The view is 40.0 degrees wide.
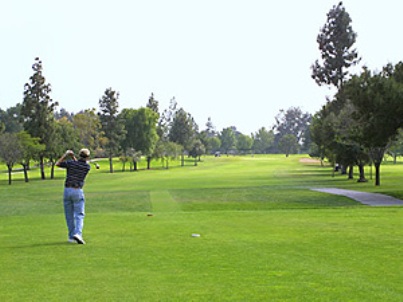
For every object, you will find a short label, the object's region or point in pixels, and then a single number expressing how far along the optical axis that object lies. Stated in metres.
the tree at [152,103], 160.88
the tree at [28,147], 77.19
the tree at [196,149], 155.00
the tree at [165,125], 164.96
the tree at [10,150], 73.31
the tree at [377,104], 37.28
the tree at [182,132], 158.62
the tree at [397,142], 42.74
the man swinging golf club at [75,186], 13.84
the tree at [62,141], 87.62
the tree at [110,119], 113.50
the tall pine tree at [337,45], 73.56
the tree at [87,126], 174.29
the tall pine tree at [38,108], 85.56
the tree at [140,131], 128.25
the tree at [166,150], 133.38
